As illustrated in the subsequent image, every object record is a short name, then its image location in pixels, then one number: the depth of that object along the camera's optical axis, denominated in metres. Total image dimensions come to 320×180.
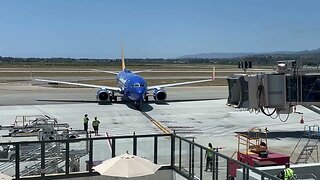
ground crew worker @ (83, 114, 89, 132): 34.09
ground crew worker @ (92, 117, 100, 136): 33.69
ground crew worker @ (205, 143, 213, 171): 16.81
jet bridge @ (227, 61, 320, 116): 30.41
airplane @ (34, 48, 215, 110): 49.59
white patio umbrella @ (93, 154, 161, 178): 15.73
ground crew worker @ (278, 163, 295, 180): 15.52
